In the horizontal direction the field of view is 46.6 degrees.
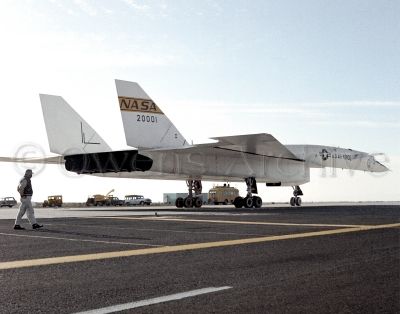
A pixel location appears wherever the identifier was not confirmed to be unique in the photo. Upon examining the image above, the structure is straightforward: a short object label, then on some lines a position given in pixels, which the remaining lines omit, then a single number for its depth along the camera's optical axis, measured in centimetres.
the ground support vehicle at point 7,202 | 6434
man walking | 1416
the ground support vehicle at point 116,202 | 6372
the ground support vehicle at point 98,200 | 6281
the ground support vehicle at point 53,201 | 6019
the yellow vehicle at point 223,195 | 5622
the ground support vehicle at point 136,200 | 6400
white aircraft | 2703
